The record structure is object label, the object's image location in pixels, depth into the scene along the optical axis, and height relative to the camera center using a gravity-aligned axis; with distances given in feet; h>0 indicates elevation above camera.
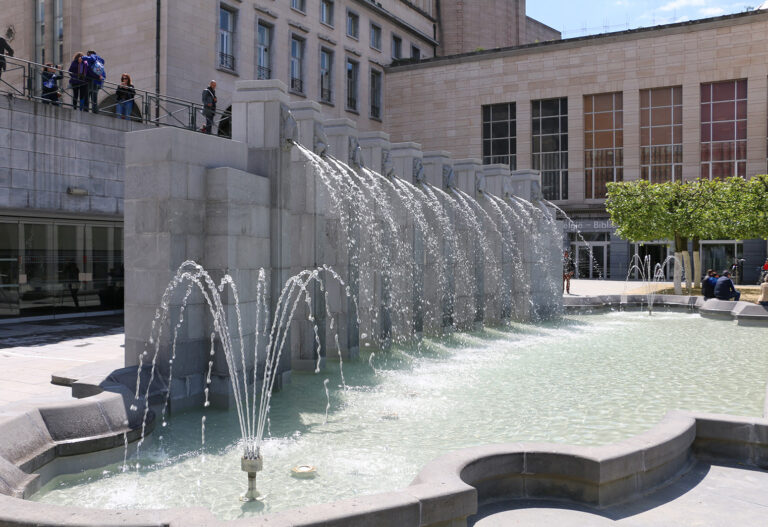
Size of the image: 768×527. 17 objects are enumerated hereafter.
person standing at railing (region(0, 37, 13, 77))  54.26 +17.76
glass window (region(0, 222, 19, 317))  58.23 -1.47
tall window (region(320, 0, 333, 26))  134.25 +51.07
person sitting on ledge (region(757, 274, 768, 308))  59.00 -3.67
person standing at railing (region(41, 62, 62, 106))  55.57 +15.11
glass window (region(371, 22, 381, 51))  154.10 +52.75
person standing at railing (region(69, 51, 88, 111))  58.44 +15.61
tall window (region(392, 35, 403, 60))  163.63 +53.07
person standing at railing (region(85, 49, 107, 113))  58.59 +16.01
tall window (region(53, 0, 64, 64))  102.78 +35.67
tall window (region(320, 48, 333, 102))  135.10 +37.97
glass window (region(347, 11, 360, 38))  144.19 +52.18
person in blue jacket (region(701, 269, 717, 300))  73.56 -3.41
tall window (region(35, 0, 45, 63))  107.24 +37.46
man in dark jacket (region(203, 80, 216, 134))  65.03 +15.19
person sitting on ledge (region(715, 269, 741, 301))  69.00 -3.71
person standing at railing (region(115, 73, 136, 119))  60.70 +15.43
